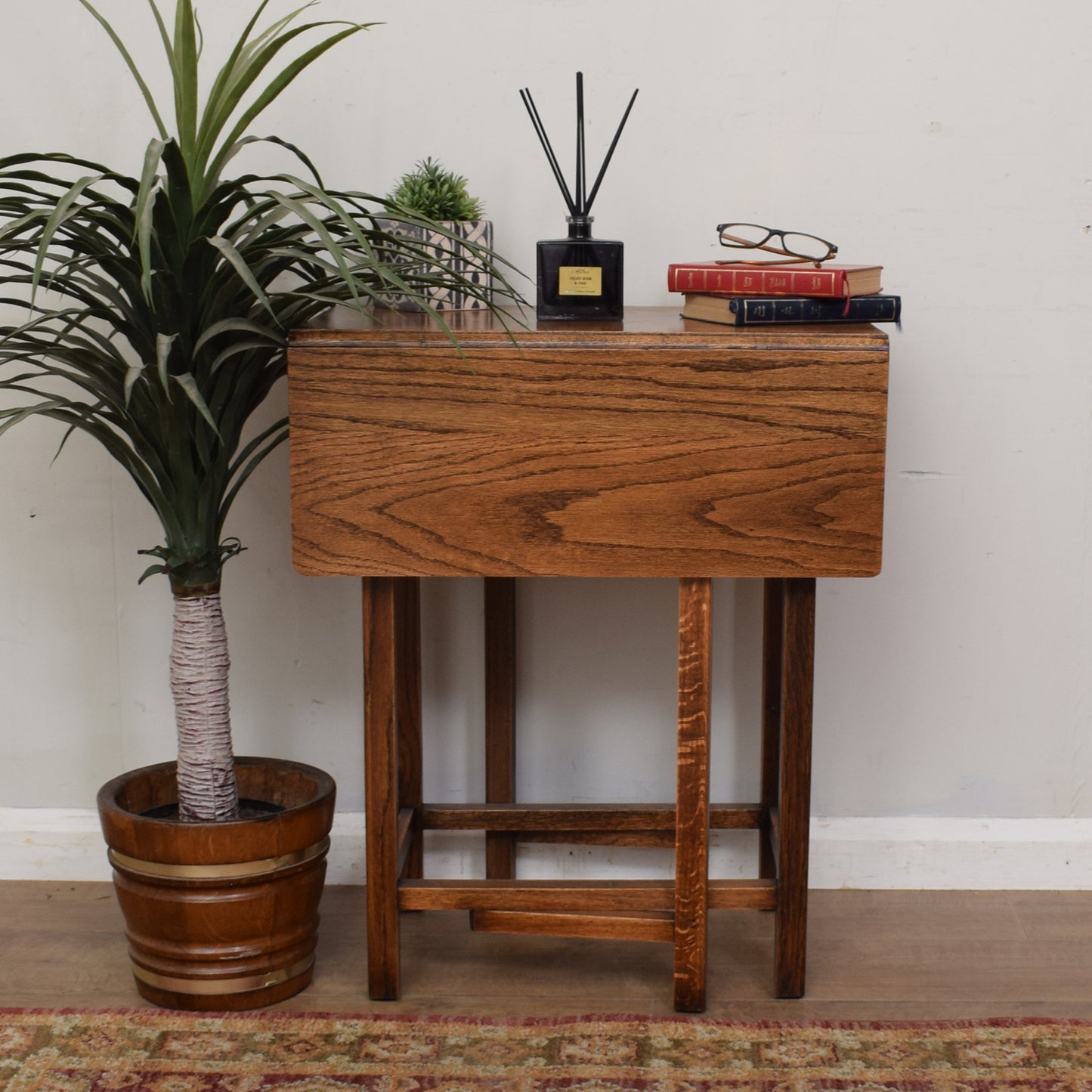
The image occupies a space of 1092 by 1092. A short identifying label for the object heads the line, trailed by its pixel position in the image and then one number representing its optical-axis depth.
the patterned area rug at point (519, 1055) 2.92
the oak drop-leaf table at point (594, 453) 2.92
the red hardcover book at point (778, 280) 2.99
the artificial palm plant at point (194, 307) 2.89
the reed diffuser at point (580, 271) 3.03
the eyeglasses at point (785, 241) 3.25
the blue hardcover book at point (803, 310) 2.98
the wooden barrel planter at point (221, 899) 3.01
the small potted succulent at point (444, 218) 3.11
